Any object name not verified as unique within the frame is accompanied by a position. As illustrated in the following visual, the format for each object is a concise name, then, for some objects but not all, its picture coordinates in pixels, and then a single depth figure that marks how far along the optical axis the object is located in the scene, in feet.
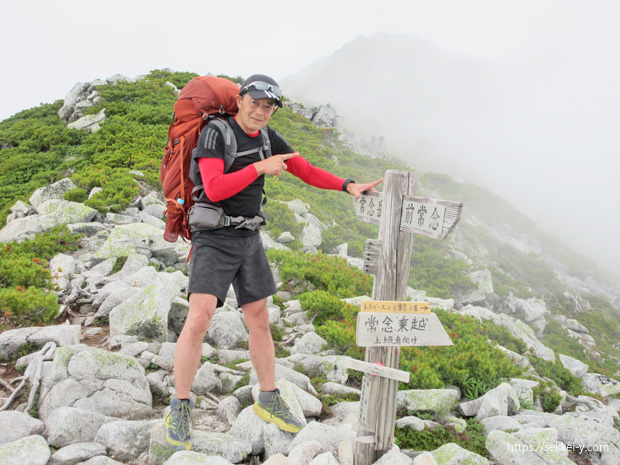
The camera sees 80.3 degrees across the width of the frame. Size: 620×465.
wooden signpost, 9.21
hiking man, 9.16
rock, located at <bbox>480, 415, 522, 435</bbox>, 12.73
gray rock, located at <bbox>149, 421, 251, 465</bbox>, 9.30
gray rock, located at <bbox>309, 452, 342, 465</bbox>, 9.21
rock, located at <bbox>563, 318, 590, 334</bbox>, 46.24
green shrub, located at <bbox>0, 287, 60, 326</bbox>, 15.69
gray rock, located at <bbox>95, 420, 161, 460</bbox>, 9.43
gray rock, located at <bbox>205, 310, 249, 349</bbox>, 17.63
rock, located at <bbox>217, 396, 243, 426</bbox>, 11.83
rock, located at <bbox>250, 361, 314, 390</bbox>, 13.93
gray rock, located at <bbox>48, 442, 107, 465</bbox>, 8.71
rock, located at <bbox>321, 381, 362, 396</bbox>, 14.40
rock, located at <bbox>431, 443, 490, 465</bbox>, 10.28
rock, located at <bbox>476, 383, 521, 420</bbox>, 14.07
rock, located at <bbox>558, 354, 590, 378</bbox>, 26.90
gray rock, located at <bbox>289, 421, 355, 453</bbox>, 10.46
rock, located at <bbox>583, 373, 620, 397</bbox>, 23.84
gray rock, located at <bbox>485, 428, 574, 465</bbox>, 11.20
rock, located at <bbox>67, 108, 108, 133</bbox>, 60.44
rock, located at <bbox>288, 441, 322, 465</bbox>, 9.46
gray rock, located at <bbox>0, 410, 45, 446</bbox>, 9.34
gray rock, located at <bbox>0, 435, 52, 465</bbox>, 8.34
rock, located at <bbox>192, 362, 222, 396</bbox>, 13.17
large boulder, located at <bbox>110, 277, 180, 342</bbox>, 16.22
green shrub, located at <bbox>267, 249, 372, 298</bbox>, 26.30
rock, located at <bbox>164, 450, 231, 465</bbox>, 8.48
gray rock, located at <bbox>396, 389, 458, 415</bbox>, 13.20
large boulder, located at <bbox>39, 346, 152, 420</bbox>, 10.95
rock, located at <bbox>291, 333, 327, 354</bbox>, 18.10
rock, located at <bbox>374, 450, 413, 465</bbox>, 9.29
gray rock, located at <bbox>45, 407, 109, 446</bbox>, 9.54
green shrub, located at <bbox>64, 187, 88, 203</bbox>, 33.63
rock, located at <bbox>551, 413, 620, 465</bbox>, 13.10
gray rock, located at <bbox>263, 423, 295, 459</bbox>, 10.43
